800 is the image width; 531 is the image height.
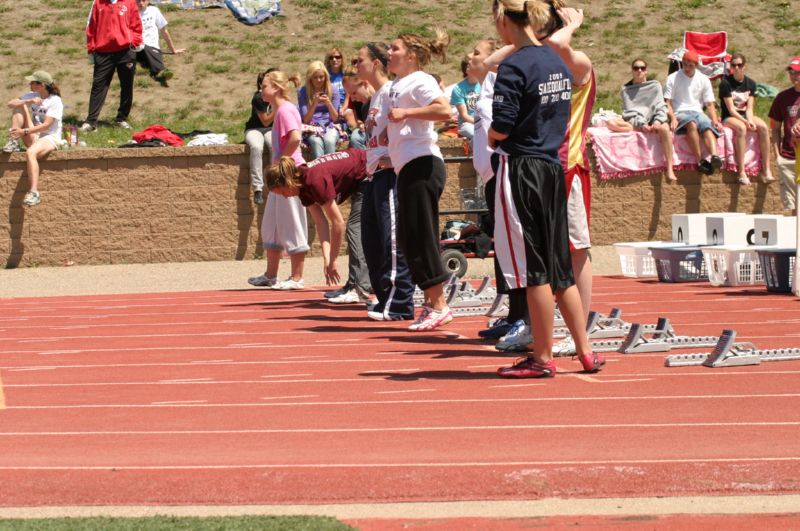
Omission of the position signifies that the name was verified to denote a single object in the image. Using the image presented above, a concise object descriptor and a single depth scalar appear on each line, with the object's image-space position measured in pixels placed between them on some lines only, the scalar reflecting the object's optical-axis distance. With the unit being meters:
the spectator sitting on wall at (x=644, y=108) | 19.88
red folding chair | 25.45
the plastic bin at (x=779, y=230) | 14.45
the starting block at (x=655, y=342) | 9.43
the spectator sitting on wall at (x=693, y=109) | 19.89
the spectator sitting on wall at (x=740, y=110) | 20.05
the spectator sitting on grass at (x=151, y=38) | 24.62
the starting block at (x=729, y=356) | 8.70
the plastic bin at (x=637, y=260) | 16.12
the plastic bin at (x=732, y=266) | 14.41
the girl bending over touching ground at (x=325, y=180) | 12.77
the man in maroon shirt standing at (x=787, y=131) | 16.86
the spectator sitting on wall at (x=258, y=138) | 18.84
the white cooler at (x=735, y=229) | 14.99
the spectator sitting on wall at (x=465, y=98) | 17.67
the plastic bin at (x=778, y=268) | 13.33
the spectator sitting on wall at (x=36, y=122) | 18.75
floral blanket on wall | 19.81
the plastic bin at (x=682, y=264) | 15.20
